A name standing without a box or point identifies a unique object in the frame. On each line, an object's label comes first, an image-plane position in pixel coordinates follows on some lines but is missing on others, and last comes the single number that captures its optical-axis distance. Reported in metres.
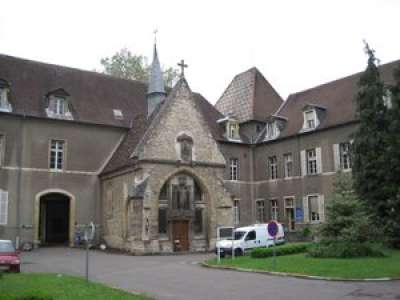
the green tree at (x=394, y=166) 23.92
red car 17.92
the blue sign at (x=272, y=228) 19.47
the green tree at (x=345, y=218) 22.05
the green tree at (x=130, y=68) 52.28
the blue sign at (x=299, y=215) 36.53
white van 27.25
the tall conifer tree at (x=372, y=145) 25.20
